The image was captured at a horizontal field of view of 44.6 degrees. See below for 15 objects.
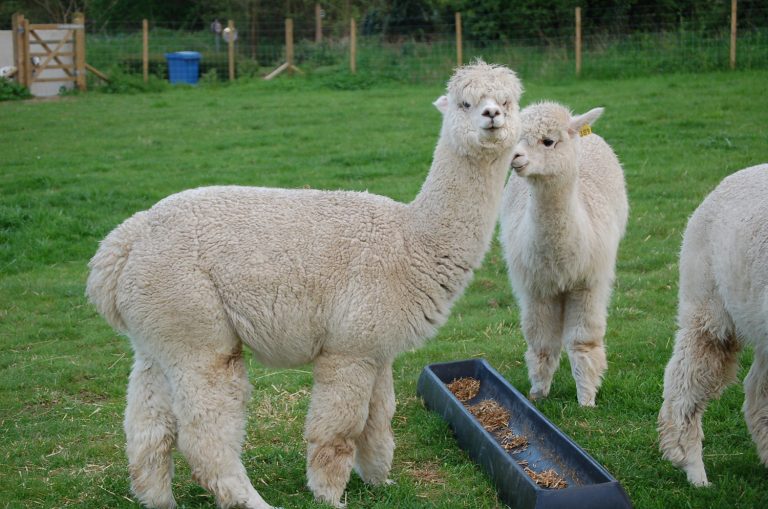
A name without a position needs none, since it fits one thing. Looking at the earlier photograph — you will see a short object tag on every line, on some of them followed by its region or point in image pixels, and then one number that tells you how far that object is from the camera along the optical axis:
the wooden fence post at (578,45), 17.77
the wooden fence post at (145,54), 21.26
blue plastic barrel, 22.44
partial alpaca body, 4.32
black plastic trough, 3.84
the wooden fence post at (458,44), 19.23
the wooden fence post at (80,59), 20.52
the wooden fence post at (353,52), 20.20
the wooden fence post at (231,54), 21.75
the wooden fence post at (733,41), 16.39
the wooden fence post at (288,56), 21.78
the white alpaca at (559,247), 5.43
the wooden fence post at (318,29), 25.12
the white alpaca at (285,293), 4.07
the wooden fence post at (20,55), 19.56
